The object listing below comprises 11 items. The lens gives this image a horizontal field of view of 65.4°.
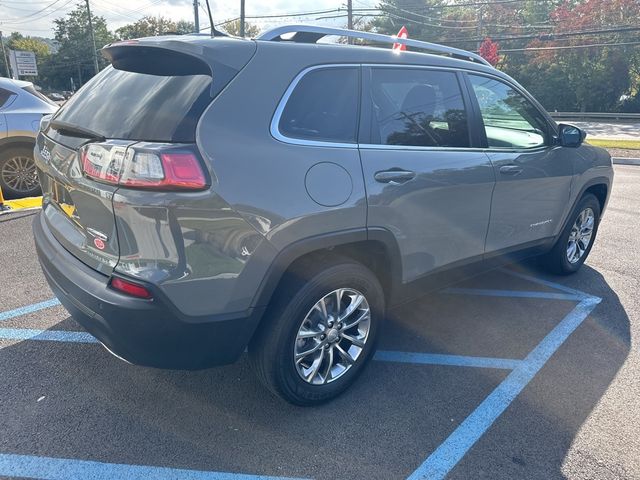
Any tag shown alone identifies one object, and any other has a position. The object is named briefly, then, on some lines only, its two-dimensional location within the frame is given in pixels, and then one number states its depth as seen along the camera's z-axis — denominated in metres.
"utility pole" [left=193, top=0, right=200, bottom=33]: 31.48
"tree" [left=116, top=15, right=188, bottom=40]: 61.59
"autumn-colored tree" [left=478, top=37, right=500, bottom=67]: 28.83
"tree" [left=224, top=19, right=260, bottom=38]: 58.59
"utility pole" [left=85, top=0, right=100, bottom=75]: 53.68
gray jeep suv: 2.12
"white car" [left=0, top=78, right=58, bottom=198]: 6.52
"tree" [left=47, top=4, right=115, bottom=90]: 70.25
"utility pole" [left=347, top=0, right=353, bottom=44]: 30.00
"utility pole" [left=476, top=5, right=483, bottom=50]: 37.81
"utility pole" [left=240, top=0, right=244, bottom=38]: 24.70
